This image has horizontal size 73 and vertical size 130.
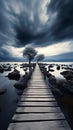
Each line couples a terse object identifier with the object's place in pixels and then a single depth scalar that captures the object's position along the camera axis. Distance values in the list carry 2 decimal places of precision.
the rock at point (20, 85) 6.95
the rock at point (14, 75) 12.67
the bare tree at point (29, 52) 33.16
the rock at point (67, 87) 6.60
